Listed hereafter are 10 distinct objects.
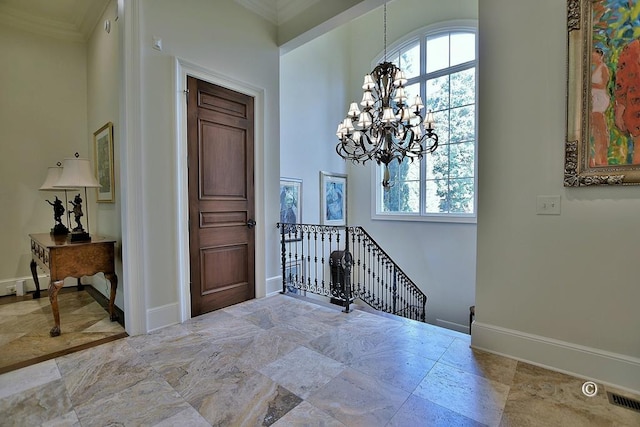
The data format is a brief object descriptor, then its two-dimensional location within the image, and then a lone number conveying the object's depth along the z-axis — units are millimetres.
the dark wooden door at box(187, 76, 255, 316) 2957
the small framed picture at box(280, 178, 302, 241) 5211
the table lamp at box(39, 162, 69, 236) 3225
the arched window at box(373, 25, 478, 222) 5504
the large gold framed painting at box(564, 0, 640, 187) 1766
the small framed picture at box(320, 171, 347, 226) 6094
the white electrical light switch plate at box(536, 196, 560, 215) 2010
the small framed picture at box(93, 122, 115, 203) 3066
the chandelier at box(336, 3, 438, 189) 3426
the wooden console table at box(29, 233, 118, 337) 2498
